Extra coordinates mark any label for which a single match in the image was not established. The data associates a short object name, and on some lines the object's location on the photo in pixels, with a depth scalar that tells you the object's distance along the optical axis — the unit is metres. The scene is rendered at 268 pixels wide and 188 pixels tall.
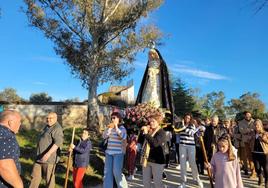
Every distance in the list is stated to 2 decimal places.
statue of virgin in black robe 6.63
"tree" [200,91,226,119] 37.14
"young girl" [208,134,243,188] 3.23
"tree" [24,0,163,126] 9.13
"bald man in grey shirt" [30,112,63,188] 3.83
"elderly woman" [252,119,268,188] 5.01
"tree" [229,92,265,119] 39.64
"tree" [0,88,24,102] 24.44
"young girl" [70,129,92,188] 4.22
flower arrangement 4.79
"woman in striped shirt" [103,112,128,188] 4.12
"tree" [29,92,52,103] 17.09
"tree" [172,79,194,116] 19.72
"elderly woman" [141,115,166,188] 3.79
